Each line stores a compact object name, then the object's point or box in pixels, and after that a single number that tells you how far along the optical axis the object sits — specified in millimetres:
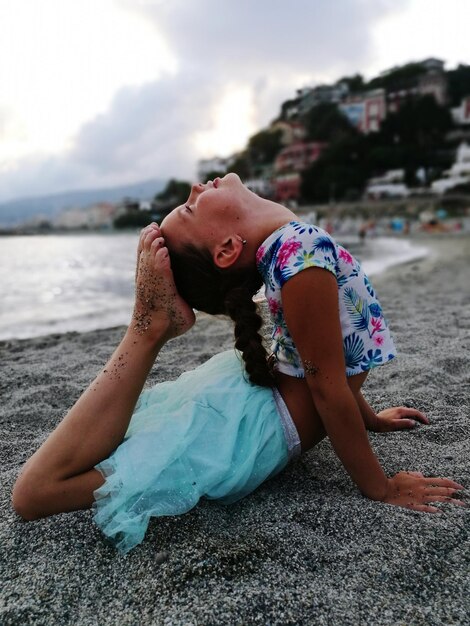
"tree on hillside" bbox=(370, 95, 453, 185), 48469
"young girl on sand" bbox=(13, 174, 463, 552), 1346
